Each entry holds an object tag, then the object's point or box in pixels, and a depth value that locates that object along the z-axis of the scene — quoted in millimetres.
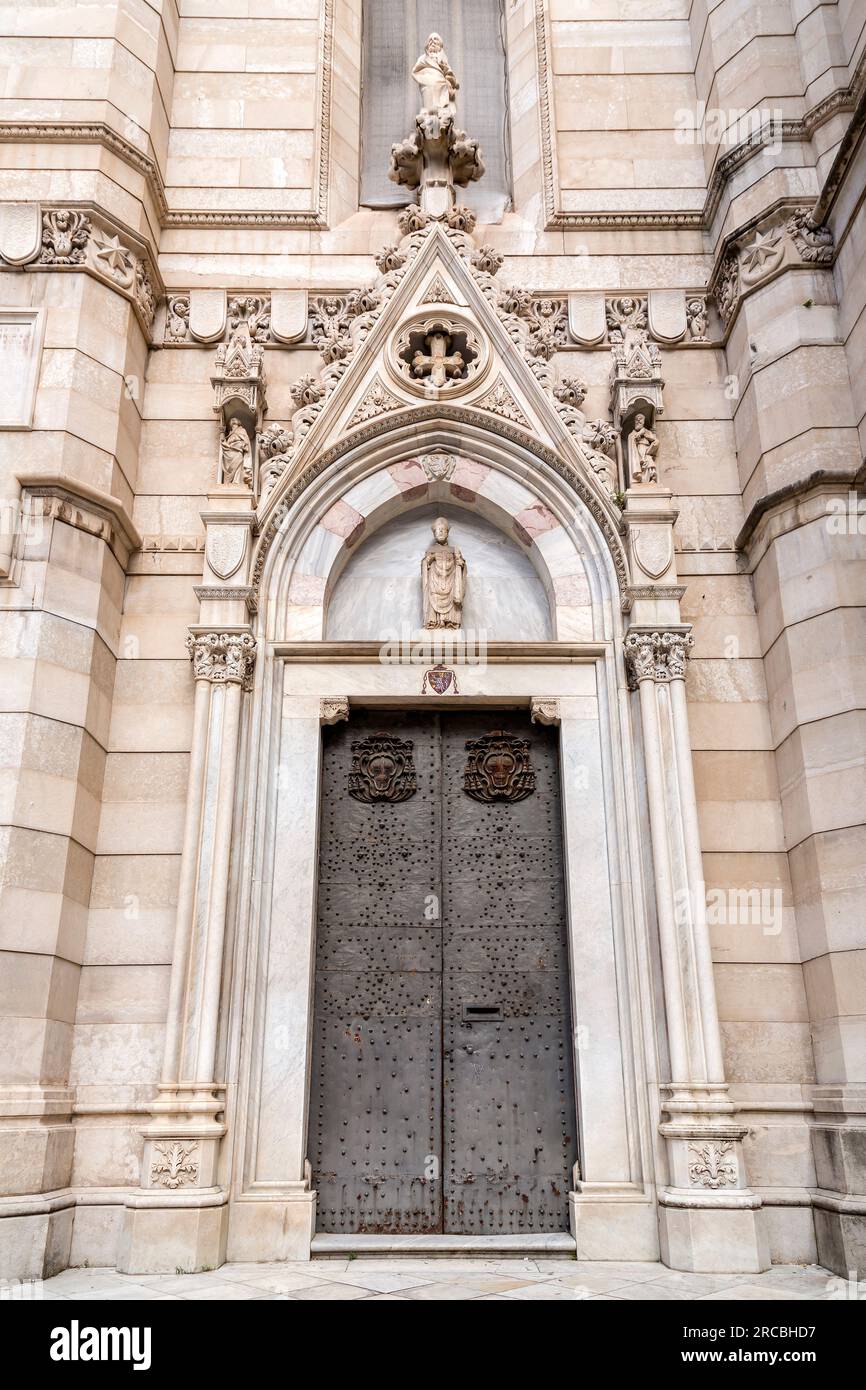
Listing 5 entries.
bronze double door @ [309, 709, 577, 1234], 8516
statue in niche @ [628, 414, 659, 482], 9750
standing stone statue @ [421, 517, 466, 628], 9852
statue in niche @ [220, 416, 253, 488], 9805
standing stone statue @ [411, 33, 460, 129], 11367
